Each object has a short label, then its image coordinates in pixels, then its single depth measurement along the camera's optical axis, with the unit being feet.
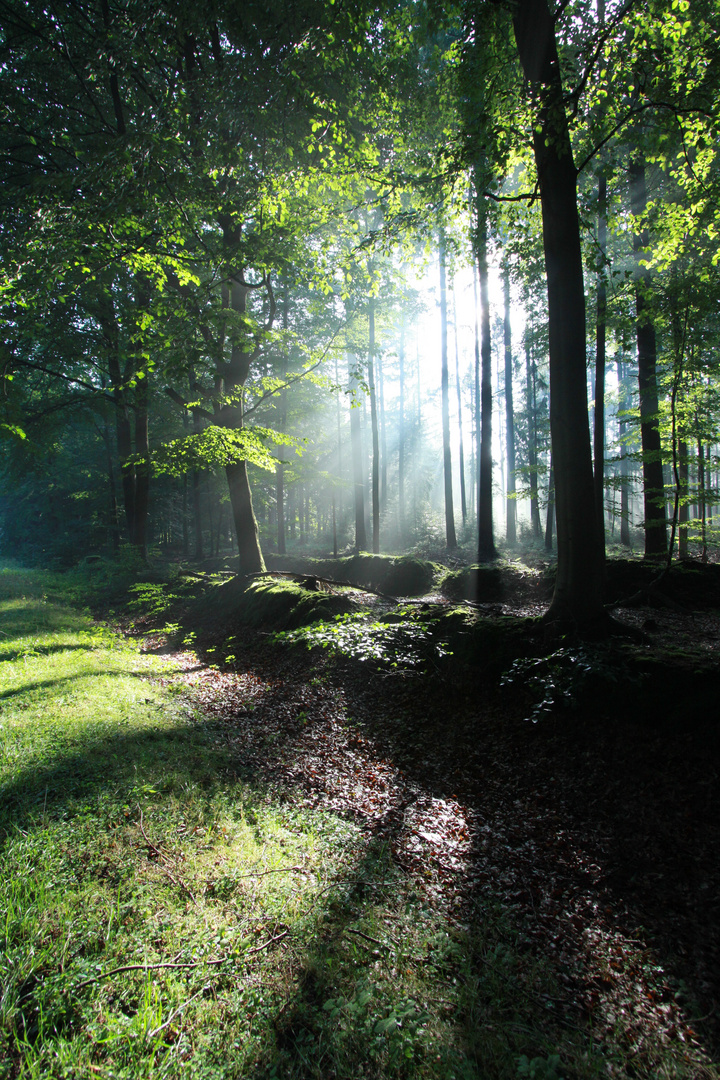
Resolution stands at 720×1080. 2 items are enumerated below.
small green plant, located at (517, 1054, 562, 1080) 6.06
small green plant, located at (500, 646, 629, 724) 15.25
